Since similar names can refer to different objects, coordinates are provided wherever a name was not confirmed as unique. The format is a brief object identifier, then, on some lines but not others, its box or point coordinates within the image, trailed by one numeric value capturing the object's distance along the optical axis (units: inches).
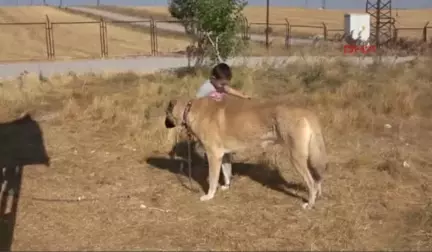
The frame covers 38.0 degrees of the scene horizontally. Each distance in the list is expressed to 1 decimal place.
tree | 655.1
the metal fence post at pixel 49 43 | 1206.7
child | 305.1
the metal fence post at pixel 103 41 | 1219.9
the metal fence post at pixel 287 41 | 1179.4
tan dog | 259.8
